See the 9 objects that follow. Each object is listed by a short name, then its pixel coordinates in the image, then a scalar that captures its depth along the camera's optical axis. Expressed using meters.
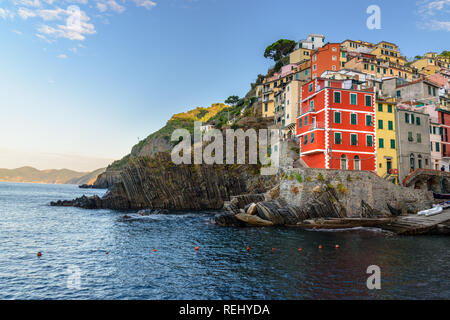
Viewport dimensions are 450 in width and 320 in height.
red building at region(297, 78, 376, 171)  40.62
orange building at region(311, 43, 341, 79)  68.44
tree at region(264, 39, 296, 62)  100.56
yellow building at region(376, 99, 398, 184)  43.12
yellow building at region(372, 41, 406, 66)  88.69
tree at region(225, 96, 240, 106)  126.43
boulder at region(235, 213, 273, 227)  37.44
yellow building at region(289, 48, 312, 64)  84.81
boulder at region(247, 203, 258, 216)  39.44
